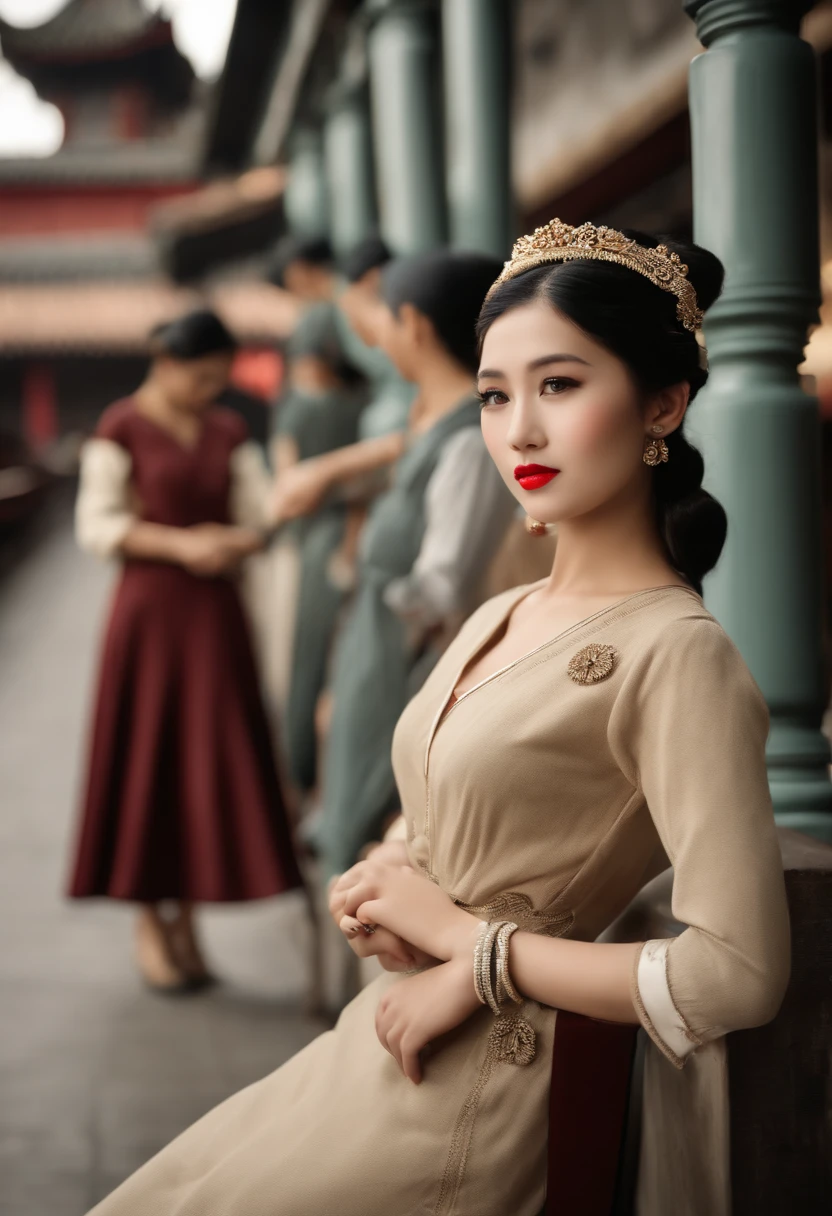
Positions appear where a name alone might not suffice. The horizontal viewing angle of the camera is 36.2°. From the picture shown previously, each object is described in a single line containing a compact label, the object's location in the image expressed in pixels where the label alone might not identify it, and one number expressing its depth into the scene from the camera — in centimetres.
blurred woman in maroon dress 353
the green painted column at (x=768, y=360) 166
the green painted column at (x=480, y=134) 333
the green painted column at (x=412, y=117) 383
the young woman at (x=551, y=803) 113
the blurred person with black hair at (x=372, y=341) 287
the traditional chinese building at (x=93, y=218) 1867
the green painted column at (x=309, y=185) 672
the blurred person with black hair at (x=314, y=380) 489
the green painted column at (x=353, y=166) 536
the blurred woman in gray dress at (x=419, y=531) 221
